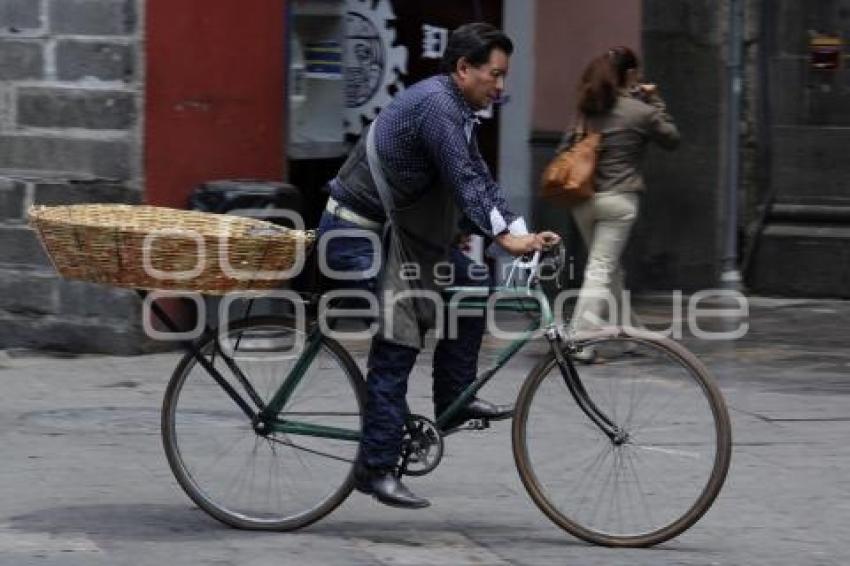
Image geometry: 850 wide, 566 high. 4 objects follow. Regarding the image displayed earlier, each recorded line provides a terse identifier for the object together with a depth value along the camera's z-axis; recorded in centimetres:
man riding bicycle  1261
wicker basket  1212
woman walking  2058
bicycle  1266
